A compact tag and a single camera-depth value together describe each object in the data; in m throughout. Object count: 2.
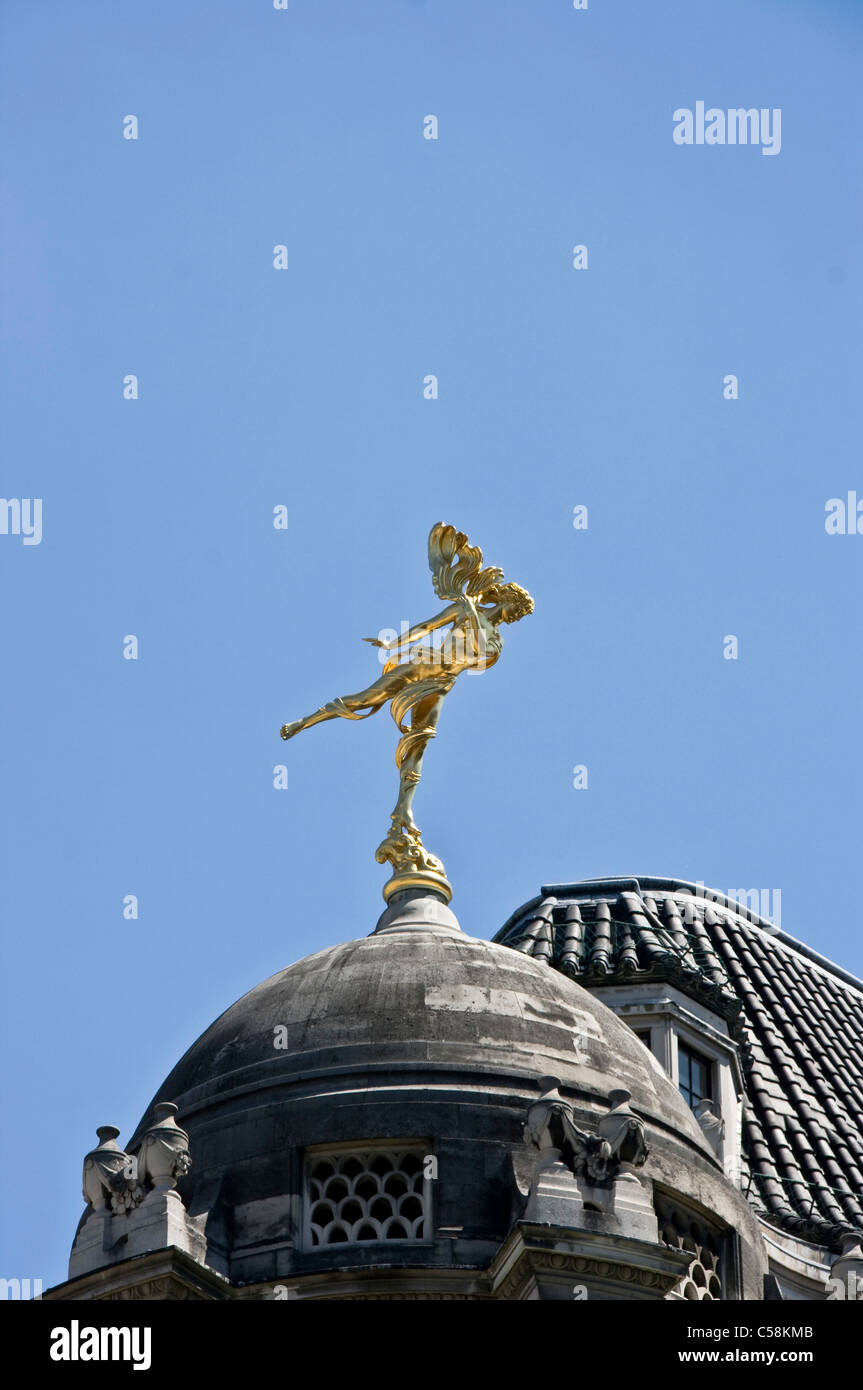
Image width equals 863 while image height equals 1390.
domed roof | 35.03
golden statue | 40.09
